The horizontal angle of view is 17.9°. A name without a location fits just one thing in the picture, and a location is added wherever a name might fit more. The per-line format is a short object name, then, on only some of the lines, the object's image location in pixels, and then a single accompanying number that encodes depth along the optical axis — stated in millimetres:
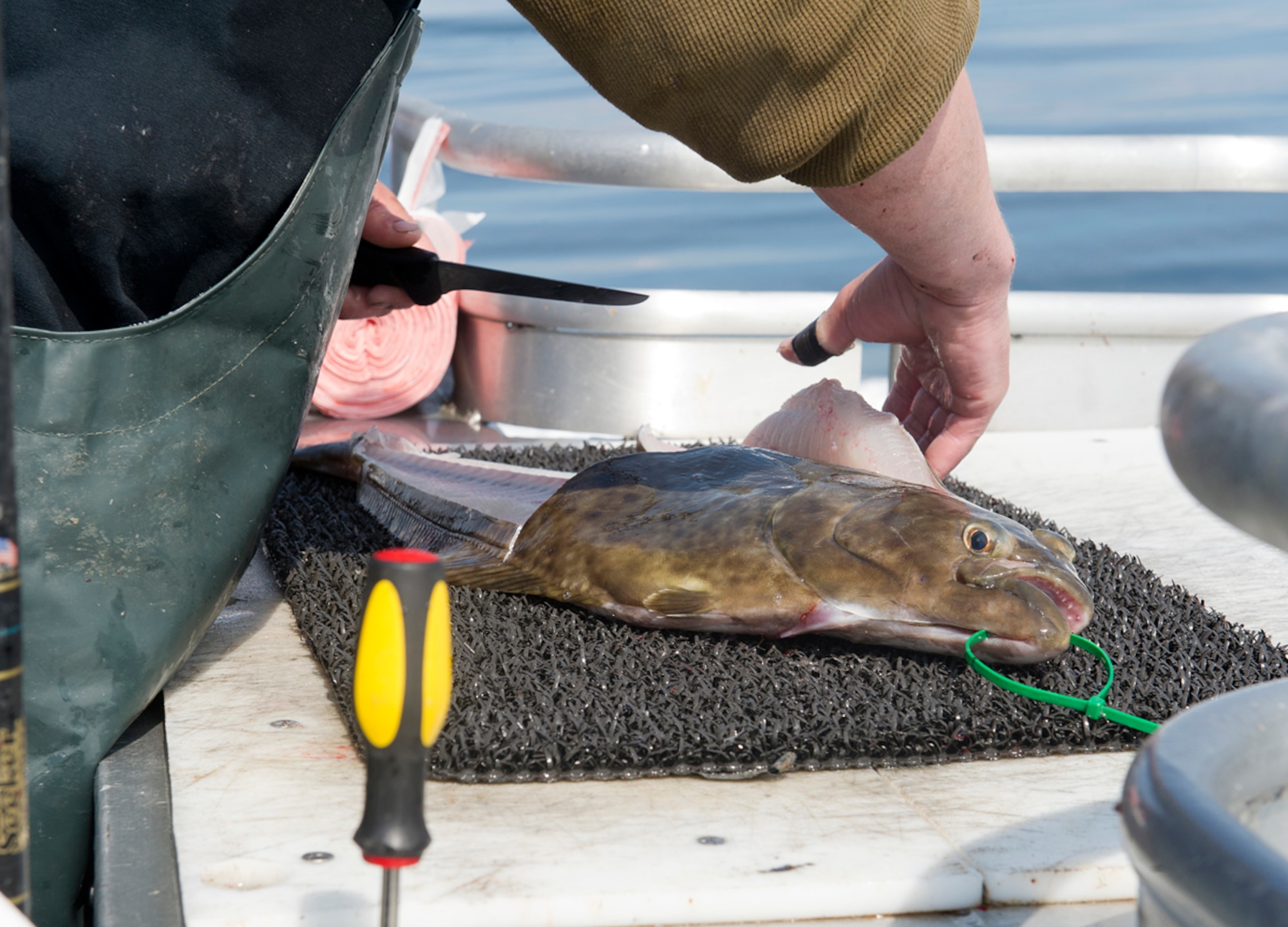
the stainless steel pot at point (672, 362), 4299
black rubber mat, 2759
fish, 2893
